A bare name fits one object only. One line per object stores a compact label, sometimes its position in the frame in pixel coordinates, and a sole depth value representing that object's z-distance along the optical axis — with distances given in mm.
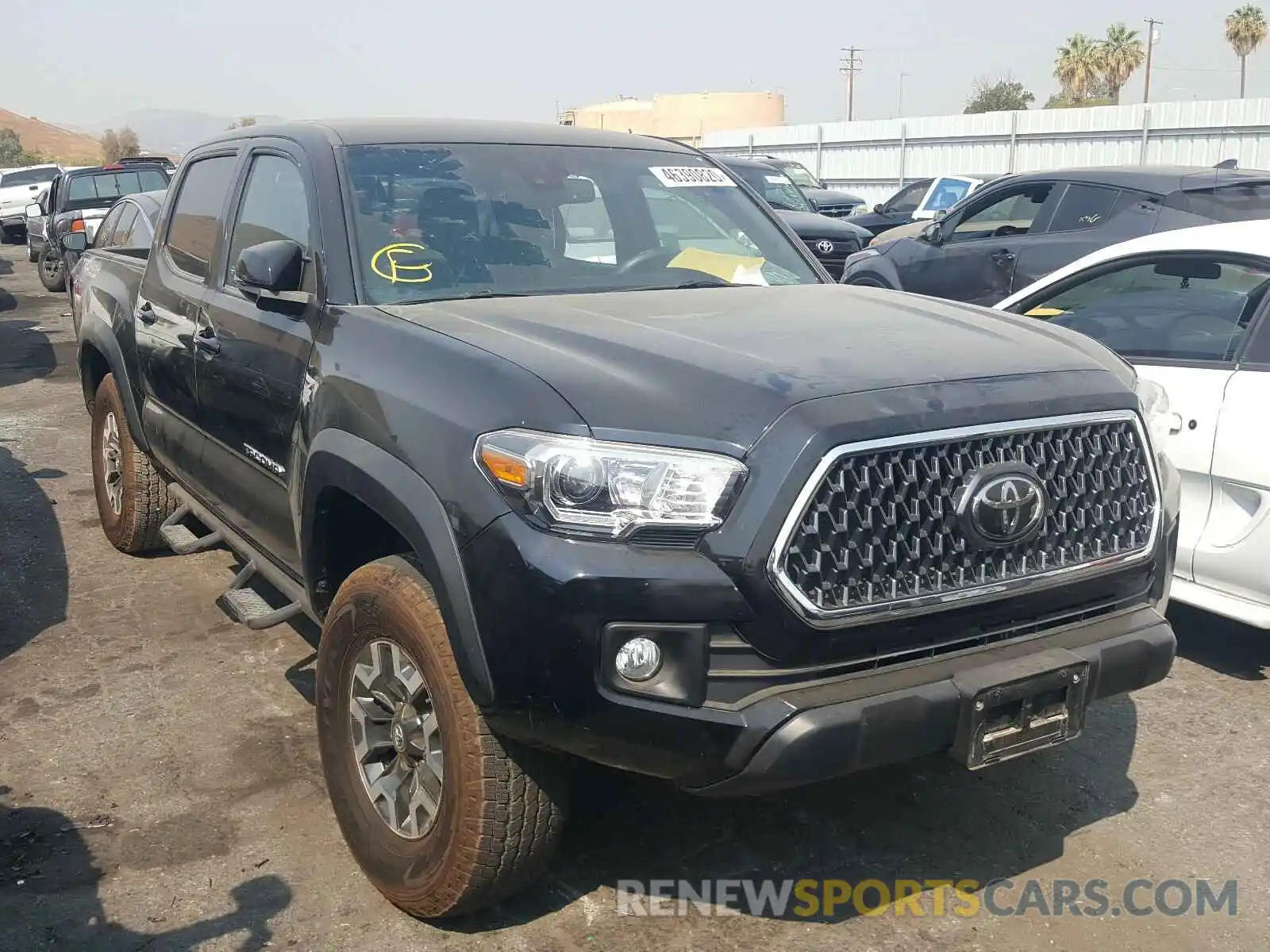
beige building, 75312
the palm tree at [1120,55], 58688
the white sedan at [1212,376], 4281
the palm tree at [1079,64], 58469
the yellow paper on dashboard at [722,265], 4086
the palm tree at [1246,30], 61625
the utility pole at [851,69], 78562
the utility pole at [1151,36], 62438
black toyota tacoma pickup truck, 2520
